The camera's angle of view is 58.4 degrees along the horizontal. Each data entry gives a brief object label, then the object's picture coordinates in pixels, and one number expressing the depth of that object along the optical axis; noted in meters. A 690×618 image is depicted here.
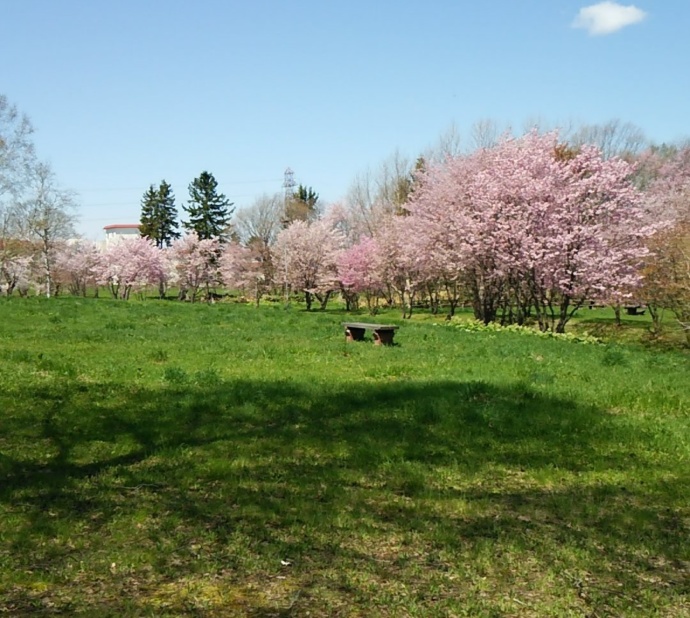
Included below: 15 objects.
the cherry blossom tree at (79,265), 57.59
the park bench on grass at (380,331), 13.04
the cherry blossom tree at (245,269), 52.66
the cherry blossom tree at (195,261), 57.03
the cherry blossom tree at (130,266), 57.34
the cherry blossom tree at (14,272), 43.00
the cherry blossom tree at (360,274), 43.34
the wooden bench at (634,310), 35.24
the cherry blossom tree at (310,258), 46.75
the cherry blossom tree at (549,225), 23.34
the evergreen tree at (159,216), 72.81
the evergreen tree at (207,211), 64.15
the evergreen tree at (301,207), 65.88
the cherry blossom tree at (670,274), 21.52
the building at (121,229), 126.50
